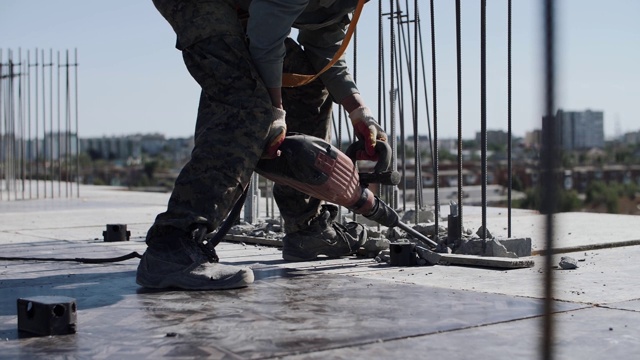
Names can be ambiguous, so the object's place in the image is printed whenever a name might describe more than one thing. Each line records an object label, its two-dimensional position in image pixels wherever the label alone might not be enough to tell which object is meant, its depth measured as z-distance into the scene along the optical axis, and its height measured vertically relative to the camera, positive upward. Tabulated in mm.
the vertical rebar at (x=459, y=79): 3951 +492
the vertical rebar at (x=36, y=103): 12117 +1229
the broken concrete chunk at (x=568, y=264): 3535 -314
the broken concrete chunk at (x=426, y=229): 4598 -218
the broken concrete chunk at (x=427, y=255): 3703 -287
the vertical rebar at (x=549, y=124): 844 +61
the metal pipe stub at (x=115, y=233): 4980 -244
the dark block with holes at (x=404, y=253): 3693 -276
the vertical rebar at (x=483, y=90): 3834 +431
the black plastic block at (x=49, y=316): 2242 -327
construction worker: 3080 +244
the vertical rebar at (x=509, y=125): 4127 +309
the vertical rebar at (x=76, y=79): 11555 +1481
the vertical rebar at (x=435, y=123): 4054 +301
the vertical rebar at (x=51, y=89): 11989 +1398
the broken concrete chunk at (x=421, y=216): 5617 -183
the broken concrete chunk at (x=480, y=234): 4079 -222
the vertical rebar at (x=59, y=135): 11752 +780
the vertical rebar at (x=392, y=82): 4698 +595
